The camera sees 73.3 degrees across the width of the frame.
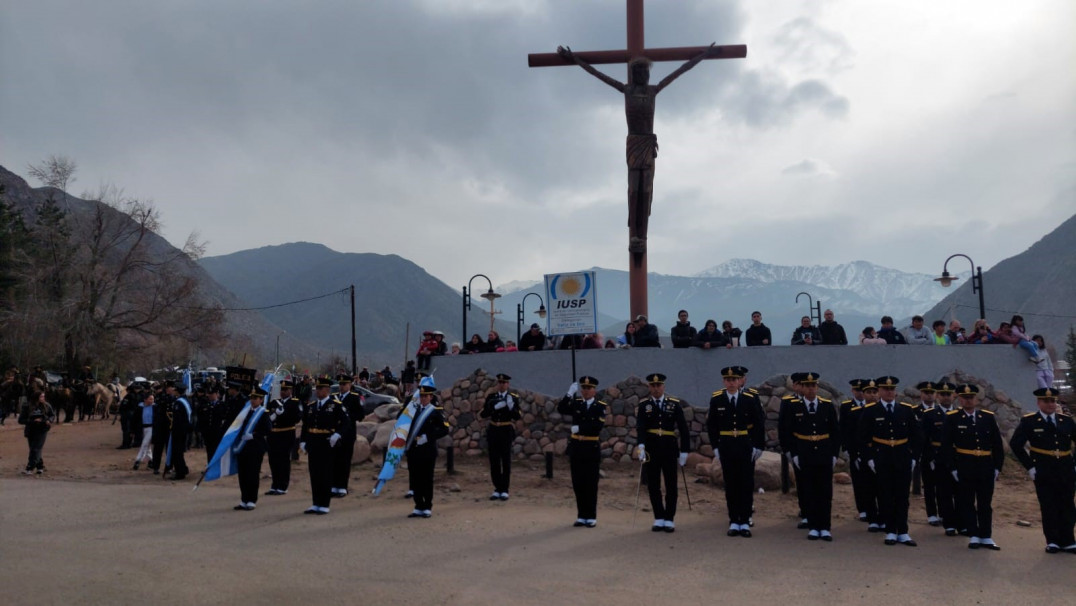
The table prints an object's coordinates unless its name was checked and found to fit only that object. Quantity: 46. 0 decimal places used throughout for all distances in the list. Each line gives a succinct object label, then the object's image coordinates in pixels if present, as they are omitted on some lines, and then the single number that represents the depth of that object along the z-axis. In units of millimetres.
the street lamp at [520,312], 18091
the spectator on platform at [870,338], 14070
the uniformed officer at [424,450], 9867
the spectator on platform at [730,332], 14792
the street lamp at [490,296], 19486
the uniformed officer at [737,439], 8883
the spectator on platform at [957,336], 15064
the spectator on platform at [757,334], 14734
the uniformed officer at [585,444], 9352
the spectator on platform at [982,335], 14570
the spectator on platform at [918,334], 14516
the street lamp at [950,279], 16125
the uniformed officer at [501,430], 11320
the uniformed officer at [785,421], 9219
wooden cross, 16484
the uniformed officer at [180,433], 13578
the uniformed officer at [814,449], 8617
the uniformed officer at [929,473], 9258
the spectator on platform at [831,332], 14664
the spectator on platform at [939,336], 14508
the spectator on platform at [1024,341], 14062
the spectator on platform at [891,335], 14405
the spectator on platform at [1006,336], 14289
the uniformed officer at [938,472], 8898
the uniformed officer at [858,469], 9180
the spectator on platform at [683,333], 14540
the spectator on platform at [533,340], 15711
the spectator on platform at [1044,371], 14117
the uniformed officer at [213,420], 13820
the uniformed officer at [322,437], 10086
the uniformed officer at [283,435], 11219
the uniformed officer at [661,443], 9008
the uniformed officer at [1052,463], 7840
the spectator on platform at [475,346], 16641
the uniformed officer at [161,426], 14438
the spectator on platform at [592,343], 15555
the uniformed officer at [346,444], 11457
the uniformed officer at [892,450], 8352
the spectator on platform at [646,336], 14867
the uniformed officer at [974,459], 8125
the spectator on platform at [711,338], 14227
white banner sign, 13250
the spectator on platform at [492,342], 16500
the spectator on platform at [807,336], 14484
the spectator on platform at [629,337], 15266
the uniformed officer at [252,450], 10406
